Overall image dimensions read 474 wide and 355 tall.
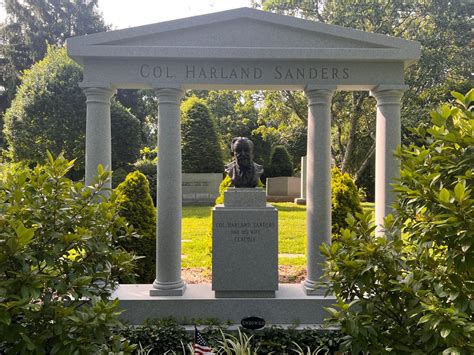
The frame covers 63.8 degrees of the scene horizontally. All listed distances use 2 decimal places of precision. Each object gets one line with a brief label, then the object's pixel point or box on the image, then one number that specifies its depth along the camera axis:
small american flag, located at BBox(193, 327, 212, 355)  4.53
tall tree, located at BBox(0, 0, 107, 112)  39.32
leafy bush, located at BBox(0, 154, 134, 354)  3.27
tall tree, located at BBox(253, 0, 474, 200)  21.86
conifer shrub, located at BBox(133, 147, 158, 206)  25.40
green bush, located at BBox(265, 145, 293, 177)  40.09
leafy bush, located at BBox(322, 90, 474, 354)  3.28
